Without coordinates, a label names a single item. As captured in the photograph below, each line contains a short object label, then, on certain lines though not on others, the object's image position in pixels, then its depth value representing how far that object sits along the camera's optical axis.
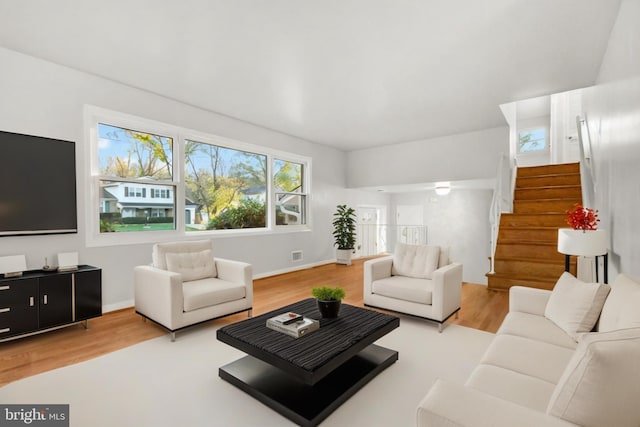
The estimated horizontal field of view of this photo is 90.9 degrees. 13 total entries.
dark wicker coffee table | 1.86
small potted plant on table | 2.50
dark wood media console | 2.79
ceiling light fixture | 7.40
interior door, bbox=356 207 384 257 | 8.57
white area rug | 1.87
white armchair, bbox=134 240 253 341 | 2.97
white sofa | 0.95
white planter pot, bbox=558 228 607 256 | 2.50
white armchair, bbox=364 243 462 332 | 3.21
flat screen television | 3.05
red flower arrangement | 2.65
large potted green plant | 7.21
